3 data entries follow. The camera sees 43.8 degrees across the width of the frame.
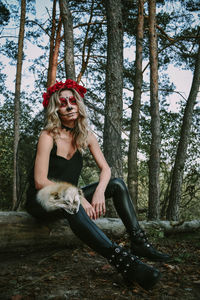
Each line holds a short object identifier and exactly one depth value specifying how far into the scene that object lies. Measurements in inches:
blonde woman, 76.7
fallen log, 99.0
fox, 79.4
